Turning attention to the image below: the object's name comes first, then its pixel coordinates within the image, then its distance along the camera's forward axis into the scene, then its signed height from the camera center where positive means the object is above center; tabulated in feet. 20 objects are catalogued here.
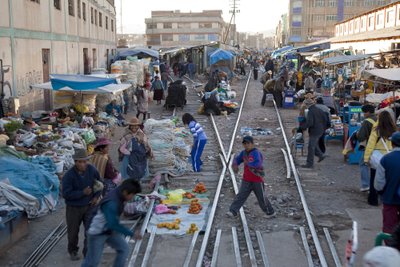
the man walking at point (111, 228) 18.88 -6.48
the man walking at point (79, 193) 22.68 -6.17
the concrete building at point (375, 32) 82.02 +4.72
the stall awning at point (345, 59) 62.54 -0.13
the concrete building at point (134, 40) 574.15 +17.93
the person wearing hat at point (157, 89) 81.89 -5.36
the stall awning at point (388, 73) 42.86 -1.29
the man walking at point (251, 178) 28.04 -6.74
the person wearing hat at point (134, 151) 32.86 -6.20
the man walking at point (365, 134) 34.04 -5.03
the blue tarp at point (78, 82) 47.14 -2.57
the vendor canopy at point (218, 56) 117.26 +0.07
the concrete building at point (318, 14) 284.41 +24.69
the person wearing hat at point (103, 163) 26.02 -5.48
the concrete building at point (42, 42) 51.62 +1.58
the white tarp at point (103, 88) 50.42 -3.40
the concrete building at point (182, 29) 329.11 +17.23
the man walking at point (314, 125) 40.83 -5.37
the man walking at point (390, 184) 21.34 -5.30
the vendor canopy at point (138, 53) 120.47 +0.52
